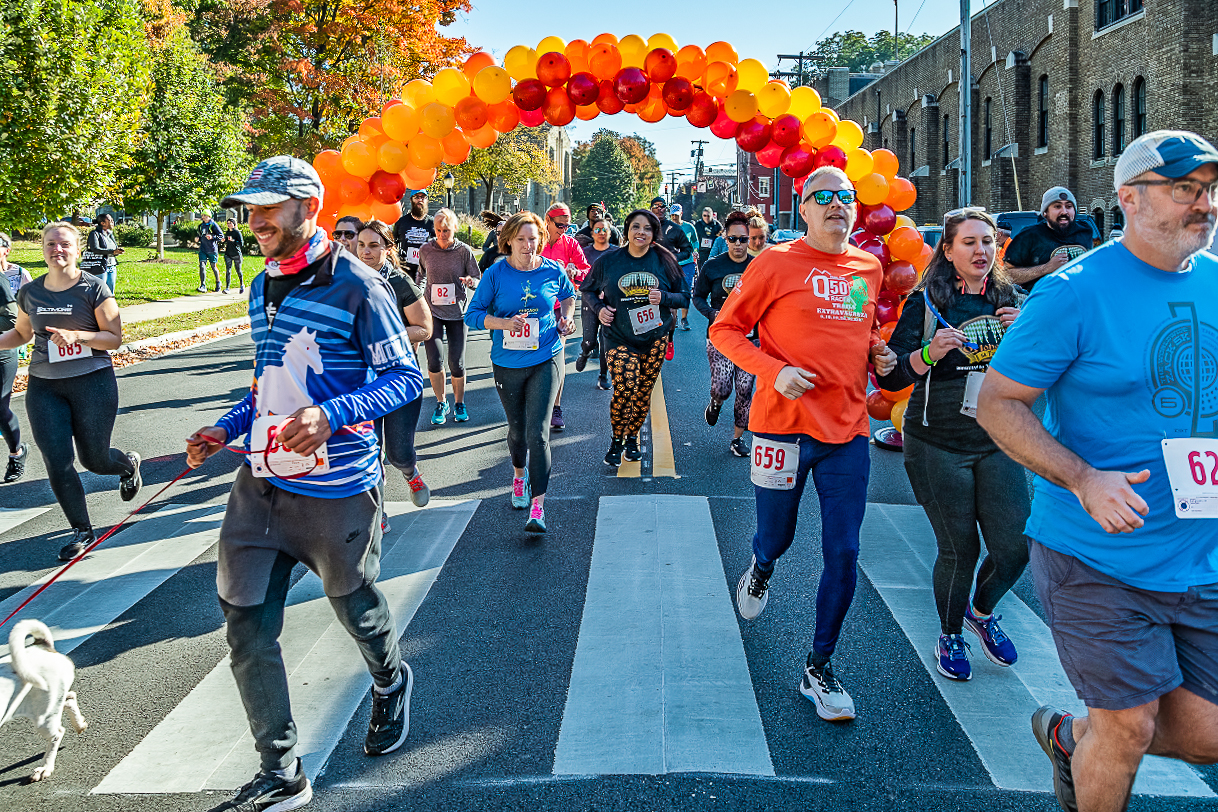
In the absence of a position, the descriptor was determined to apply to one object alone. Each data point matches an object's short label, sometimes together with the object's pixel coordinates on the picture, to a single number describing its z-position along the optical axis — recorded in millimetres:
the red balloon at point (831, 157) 7297
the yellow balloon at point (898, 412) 6242
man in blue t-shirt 2533
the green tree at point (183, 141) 34469
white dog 3416
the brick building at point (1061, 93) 23828
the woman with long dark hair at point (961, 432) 4191
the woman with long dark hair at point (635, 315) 7949
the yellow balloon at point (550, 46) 8148
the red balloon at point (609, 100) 8227
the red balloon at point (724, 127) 8000
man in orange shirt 3969
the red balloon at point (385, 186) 8484
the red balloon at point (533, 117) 8539
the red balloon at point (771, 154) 7805
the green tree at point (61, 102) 14320
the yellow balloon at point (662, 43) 8055
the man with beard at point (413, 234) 10289
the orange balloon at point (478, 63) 8367
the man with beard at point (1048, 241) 7916
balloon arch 7570
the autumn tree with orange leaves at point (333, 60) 26125
